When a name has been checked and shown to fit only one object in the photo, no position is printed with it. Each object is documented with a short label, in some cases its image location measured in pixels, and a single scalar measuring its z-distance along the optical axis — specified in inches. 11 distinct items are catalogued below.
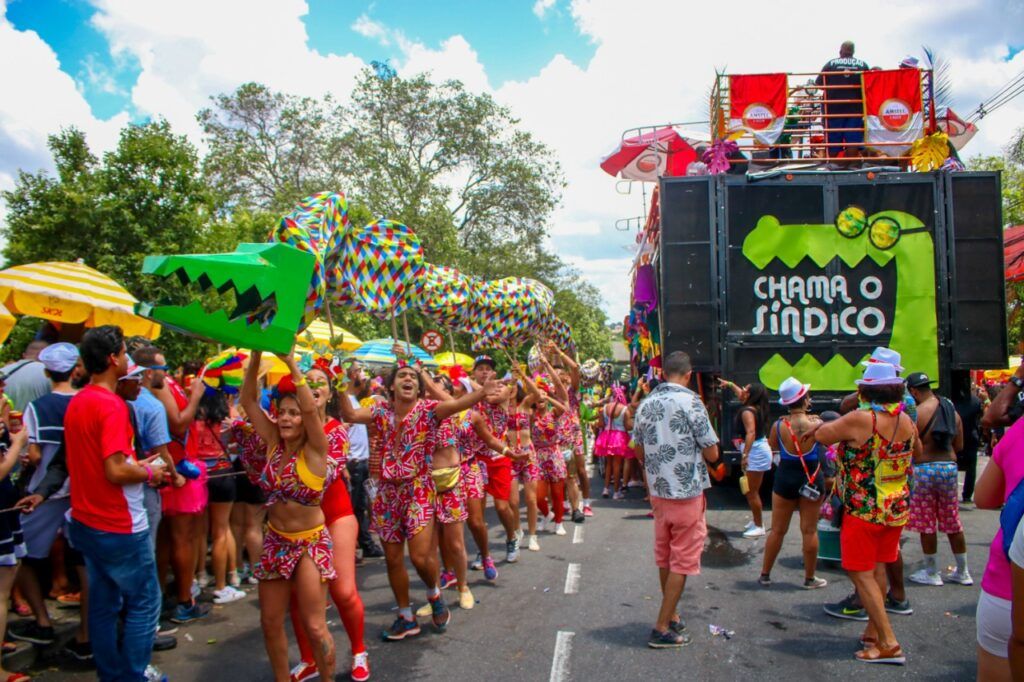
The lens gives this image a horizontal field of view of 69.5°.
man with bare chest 227.0
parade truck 356.8
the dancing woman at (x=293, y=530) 148.9
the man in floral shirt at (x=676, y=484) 189.0
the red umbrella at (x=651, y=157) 556.7
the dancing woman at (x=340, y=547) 159.8
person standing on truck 391.2
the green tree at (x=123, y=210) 493.7
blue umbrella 460.1
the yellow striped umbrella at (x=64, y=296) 252.4
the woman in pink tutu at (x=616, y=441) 448.8
